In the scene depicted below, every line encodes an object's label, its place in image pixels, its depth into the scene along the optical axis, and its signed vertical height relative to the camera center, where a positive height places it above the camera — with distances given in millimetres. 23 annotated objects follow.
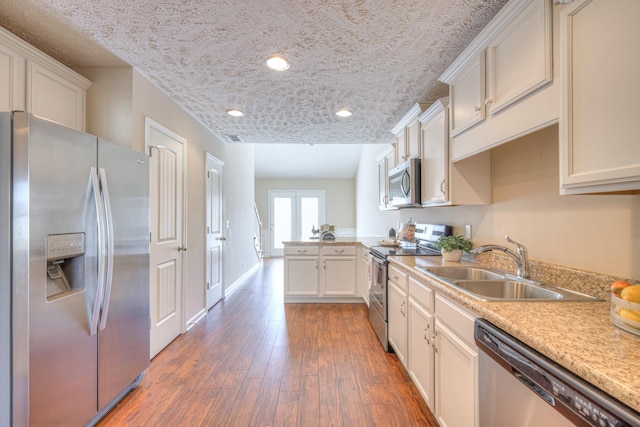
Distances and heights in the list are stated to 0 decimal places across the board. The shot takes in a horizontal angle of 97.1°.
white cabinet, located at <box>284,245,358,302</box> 3824 -762
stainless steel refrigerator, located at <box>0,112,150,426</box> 1205 -298
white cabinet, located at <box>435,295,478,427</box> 1213 -725
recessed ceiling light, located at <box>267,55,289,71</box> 1923 +1062
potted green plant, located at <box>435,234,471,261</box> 2102 -240
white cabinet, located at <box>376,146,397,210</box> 3621 +607
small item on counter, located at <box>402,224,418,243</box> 3230 -229
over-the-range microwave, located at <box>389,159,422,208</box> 2516 +292
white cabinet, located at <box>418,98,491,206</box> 2006 +298
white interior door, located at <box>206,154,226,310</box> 3586 -217
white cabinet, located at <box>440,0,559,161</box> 1157 +665
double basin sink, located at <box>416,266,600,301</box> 1292 -378
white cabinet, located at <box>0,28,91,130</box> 1573 +817
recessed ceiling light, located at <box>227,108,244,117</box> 2906 +1074
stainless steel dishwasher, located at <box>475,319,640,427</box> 660 -500
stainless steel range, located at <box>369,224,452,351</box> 2521 -434
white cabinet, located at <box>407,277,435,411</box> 1620 -785
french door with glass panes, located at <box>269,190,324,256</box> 8195 +51
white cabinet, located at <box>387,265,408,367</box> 2074 -760
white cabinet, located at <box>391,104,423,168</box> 2553 +793
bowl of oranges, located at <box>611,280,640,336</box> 841 -285
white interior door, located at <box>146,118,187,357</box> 2385 -167
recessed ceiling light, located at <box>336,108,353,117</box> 2939 +1089
